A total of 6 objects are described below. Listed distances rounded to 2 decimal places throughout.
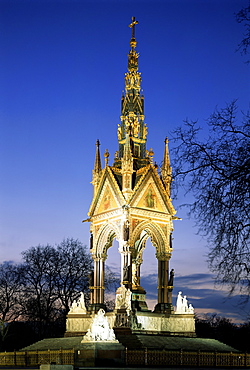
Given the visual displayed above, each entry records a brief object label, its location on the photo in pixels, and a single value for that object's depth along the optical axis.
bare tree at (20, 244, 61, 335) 49.28
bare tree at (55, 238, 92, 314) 49.36
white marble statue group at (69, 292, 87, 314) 35.23
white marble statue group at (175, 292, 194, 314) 34.88
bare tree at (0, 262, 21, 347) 50.53
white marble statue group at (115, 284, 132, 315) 32.38
